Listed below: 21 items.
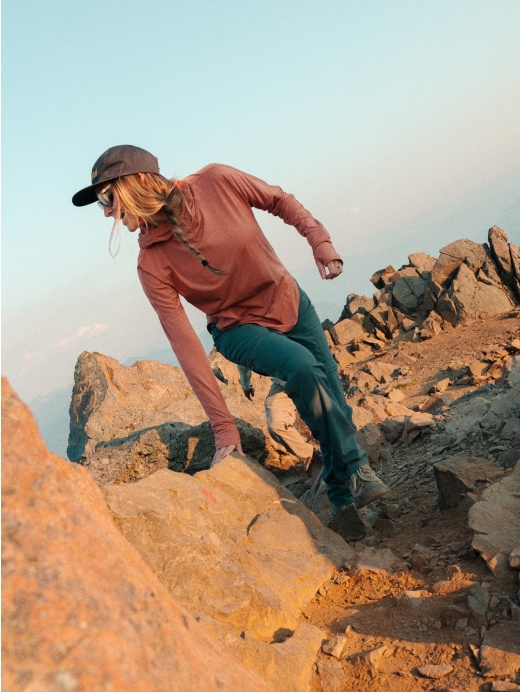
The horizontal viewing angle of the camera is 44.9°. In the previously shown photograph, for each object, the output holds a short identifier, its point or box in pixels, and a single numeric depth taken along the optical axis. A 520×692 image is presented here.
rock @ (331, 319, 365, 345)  19.09
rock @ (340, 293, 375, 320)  20.39
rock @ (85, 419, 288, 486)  6.21
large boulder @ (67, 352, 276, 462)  7.08
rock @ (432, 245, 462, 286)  18.62
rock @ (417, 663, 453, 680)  2.61
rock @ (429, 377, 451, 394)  10.44
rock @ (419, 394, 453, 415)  8.08
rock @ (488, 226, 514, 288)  17.91
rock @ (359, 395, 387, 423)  7.88
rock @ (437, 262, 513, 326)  17.09
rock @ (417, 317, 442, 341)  16.92
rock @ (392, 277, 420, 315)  19.39
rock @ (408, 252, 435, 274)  20.91
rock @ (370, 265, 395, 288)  21.90
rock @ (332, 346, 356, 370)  17.67
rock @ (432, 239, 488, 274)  18.44
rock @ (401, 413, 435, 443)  6.79
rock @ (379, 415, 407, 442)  7.03
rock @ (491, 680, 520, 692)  2.40
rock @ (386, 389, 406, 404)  10.37
